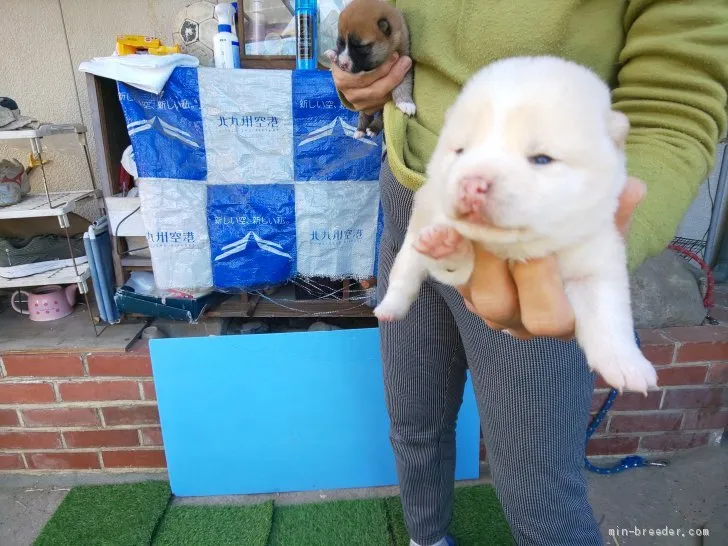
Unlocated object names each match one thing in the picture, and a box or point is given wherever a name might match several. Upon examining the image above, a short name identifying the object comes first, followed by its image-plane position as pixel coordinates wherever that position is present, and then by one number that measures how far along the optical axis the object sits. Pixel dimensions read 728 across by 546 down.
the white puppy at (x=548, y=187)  0.65
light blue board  1.98
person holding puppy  0.79
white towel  1.90
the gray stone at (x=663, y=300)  2.15
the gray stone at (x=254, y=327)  2.36
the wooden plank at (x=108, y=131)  2.07
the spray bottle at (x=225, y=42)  2.07
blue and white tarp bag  2.01
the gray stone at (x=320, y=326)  2.37
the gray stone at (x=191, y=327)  2.32
